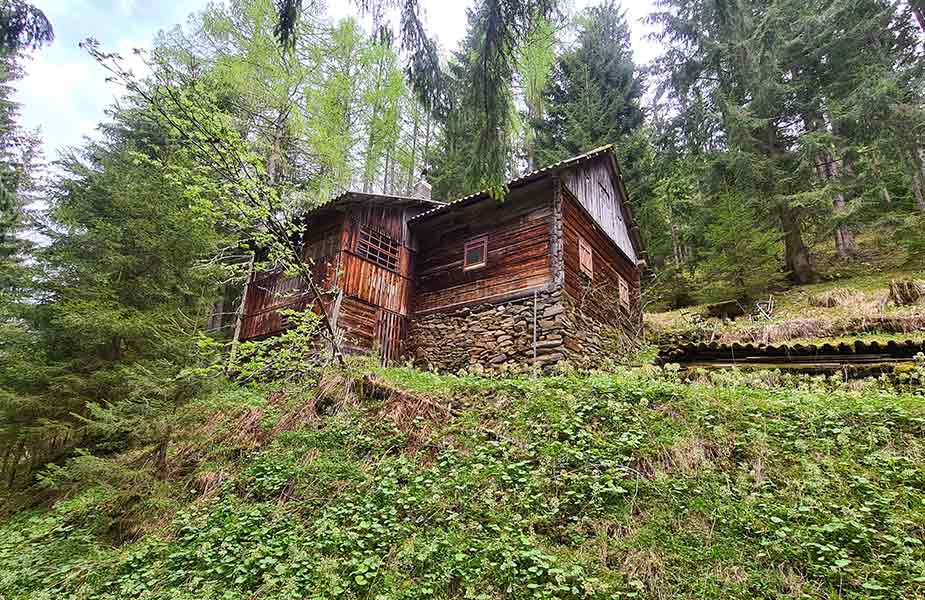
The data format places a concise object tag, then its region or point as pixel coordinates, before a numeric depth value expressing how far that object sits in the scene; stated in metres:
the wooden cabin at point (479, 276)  11.05
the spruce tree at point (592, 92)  18.67
